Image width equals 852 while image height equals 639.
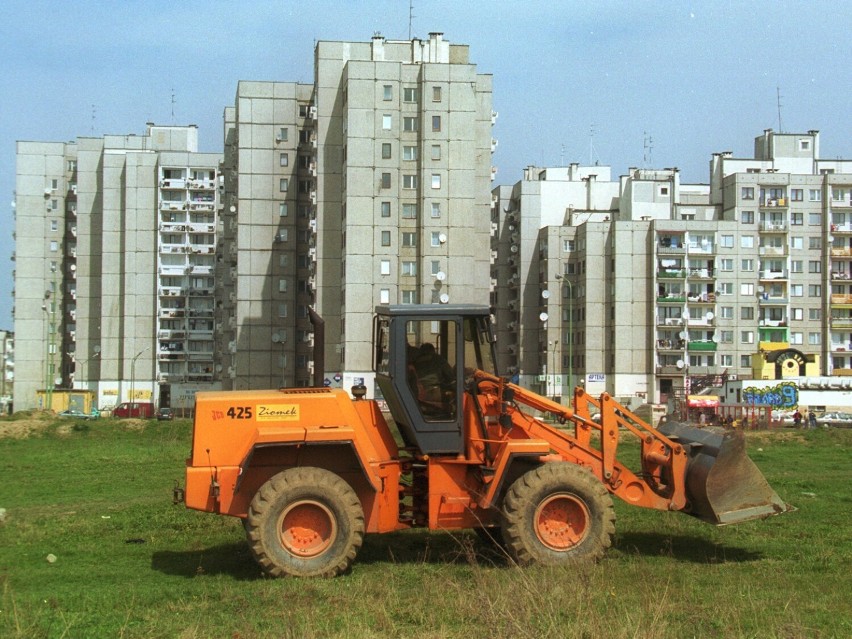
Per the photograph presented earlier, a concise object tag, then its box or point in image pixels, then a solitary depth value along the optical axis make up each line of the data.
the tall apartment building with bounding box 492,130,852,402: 101.50
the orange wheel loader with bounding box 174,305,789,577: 13.11
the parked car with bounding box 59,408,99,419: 92.31
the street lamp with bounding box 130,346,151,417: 115.00
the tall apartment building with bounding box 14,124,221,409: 118.44
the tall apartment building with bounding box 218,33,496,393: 81.56
